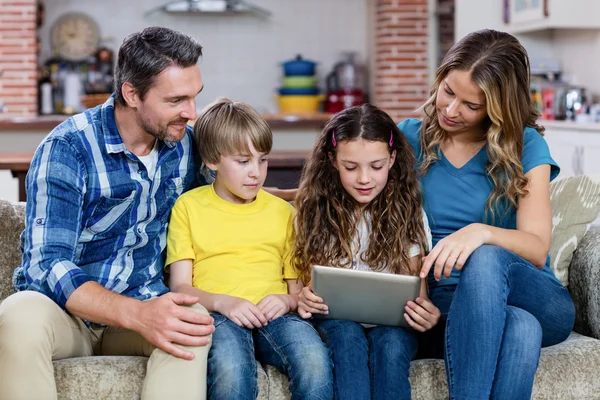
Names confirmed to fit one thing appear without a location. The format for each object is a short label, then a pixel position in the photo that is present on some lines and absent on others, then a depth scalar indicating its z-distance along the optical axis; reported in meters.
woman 1.74
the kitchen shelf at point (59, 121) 5.57
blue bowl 7.50
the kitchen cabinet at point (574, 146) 4.36
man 1.69
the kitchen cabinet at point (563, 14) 5.18
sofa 1.78
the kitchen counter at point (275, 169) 3.46
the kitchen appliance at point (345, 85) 7.24
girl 1.89
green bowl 7.48
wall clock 7.42
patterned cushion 2.21
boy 1.91
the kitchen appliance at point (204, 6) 7.45
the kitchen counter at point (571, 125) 4.38
